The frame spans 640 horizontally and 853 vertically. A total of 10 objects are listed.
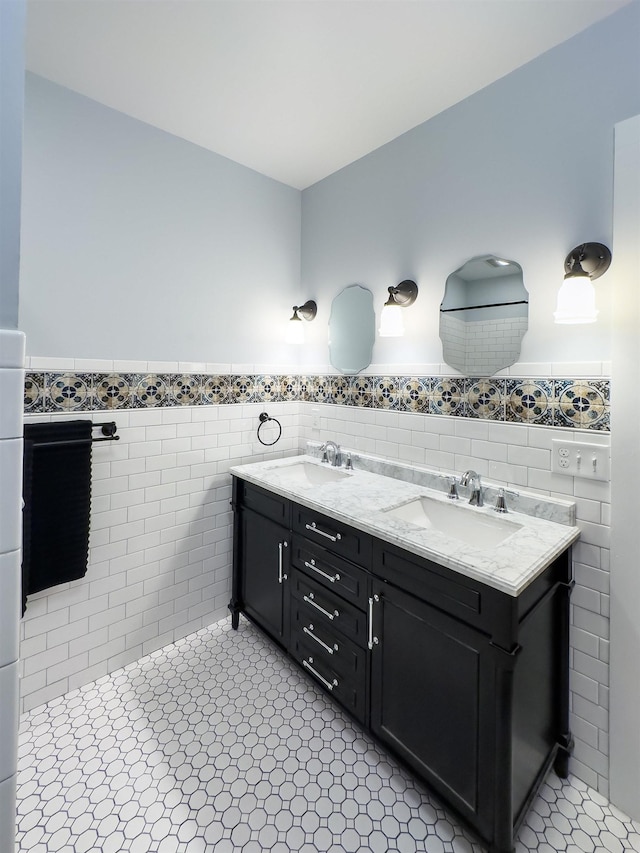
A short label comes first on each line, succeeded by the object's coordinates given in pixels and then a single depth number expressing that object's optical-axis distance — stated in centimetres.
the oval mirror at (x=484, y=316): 160
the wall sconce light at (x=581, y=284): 133
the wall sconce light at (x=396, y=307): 195
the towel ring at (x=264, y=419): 244
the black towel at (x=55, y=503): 159
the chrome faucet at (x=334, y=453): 228
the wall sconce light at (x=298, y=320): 249
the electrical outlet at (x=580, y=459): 138
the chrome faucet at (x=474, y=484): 165
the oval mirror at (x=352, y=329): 221
